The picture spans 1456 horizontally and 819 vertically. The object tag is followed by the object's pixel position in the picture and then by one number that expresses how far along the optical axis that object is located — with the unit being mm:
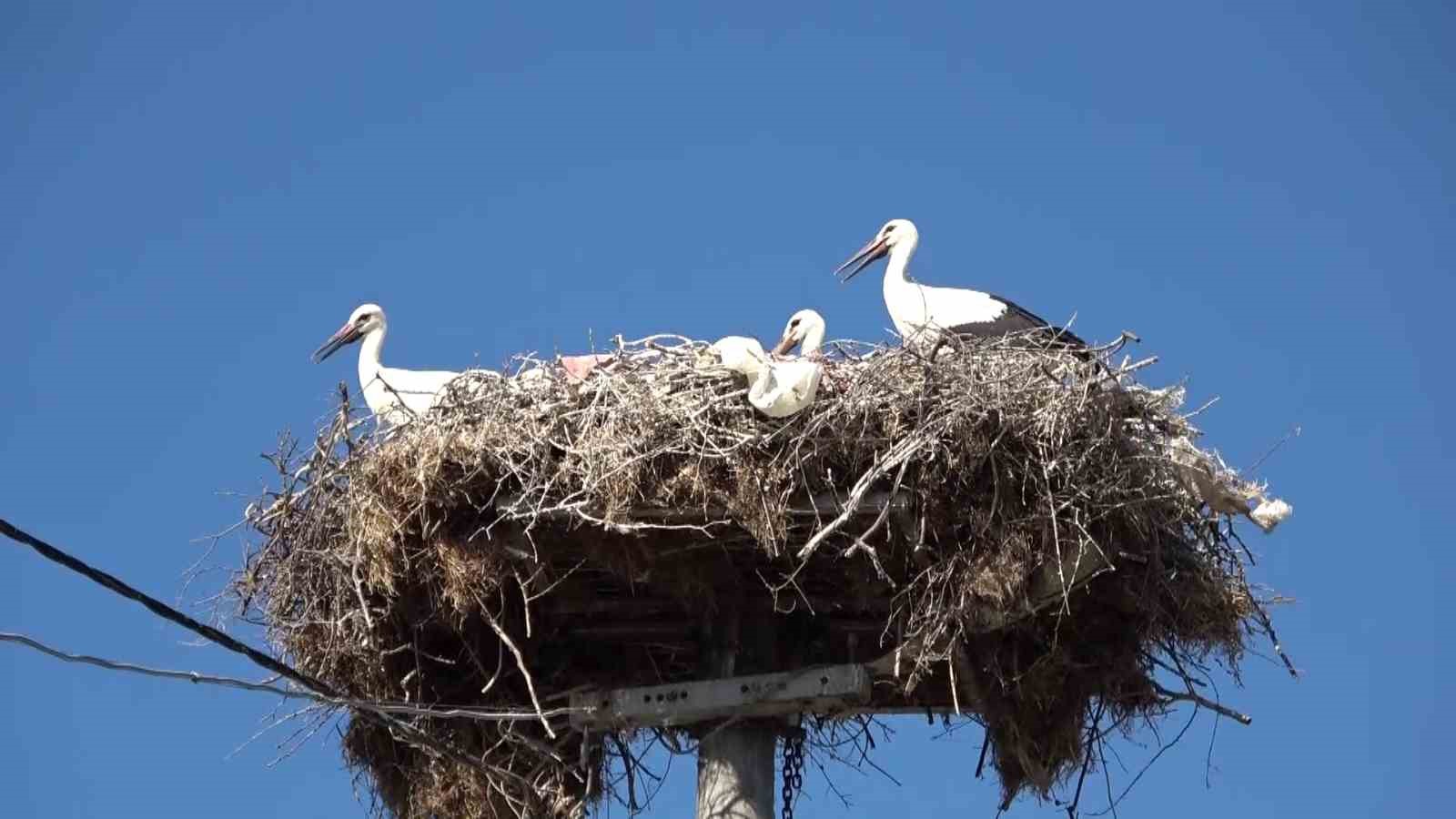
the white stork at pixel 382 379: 17944
